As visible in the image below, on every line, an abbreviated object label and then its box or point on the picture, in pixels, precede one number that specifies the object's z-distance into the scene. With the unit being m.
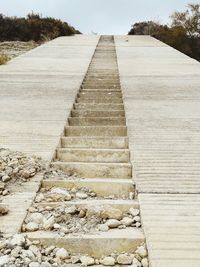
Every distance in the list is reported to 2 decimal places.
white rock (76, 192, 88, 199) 2.66
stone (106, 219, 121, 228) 2.30
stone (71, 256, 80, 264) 2.04
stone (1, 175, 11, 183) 2.73
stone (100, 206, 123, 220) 2.38
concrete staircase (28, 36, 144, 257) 2.13
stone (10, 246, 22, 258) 1.97
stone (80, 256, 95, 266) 2.02
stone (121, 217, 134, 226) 2.32
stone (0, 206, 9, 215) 2.35
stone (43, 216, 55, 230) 2.26
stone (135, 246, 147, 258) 2.06
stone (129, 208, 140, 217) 2.41
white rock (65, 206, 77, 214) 2.41
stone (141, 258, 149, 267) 1.98
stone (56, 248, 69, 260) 2.06
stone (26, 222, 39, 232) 2.23
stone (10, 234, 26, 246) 2.05
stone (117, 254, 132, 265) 2.02
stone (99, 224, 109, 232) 2.27
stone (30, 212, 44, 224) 2.31
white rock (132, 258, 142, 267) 2.00
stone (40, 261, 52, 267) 1.95
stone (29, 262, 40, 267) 1.93
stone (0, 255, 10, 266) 1.91
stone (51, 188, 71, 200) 2.63
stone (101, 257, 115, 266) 2.02
